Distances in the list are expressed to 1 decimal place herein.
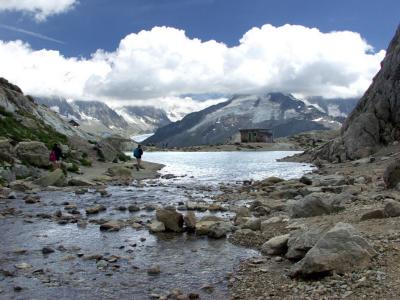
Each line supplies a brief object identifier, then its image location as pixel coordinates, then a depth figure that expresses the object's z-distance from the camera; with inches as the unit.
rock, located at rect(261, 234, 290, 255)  754.2
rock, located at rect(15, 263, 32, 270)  699.4
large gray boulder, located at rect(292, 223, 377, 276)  578.2
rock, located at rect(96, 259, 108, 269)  717.9
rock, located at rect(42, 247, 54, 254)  795.4
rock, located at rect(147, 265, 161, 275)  685.9
